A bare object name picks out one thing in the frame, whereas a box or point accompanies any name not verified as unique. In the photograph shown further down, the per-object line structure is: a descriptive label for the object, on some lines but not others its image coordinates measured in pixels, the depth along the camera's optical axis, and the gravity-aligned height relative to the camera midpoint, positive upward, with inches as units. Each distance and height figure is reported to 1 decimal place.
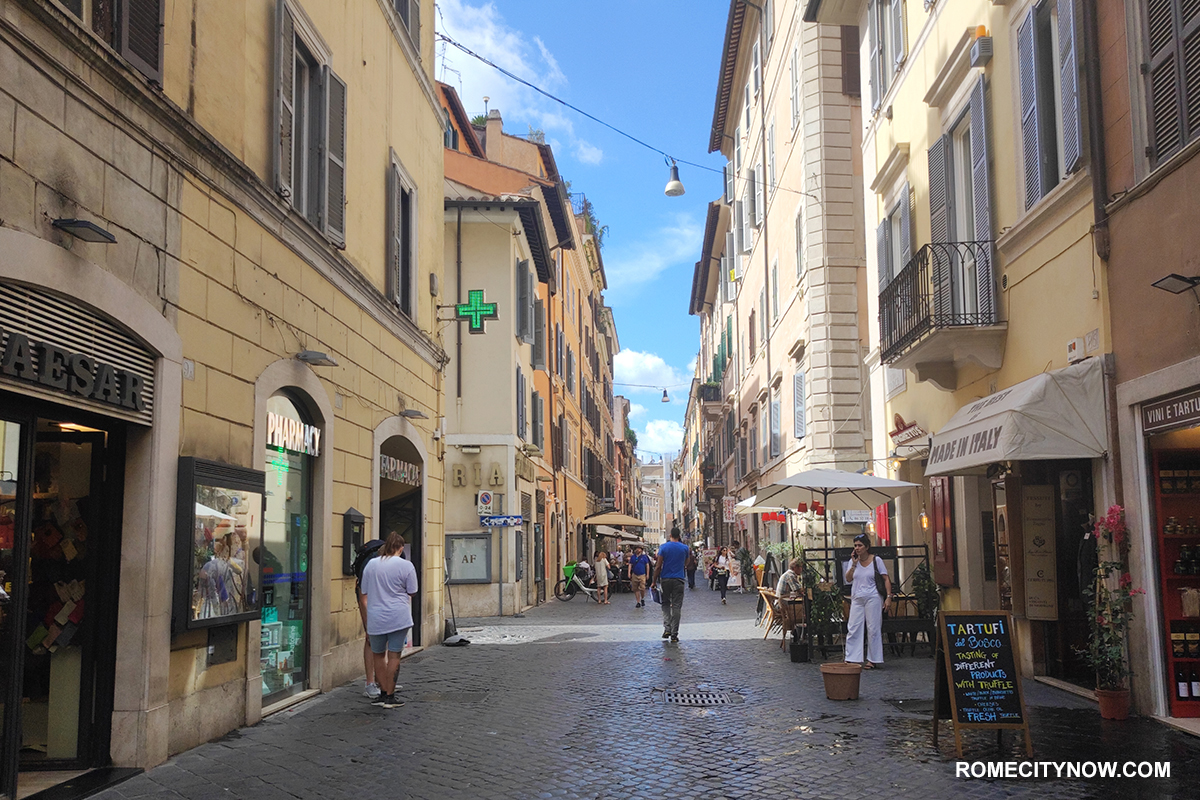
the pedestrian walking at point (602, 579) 1192.8 -40.6
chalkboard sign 287.1 -36.1
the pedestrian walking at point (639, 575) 1097.4 -33.7
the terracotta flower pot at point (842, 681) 391.2 -50.7
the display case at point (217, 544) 297.1 +0.5
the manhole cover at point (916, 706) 364.6 -57.1
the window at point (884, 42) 599.8 +282.1
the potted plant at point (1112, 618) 323.0 -24.4
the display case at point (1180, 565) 318.3 -8.5
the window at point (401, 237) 549.0 +161.5
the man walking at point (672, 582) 640.4 -23.8
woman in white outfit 470.9 -28.3
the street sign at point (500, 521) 916.0 +18.3
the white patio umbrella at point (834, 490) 543.5 +26.5
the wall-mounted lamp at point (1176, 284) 293.7 +68.4
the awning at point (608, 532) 1860.2 +16.6
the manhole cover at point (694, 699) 396.6 -58.3
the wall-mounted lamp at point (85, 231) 241.4 +70.8
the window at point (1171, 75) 304.2 +131.6
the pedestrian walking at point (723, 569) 1266.0 -33.1
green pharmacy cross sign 717.9 +152.6
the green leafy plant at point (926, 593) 546.3 -27.2
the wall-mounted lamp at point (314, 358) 398.0 +68.3
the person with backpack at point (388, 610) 394.0 -23.8
